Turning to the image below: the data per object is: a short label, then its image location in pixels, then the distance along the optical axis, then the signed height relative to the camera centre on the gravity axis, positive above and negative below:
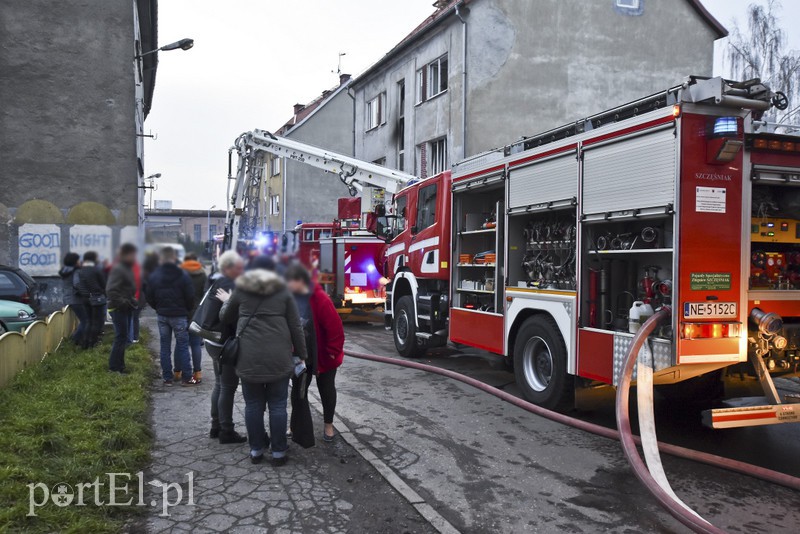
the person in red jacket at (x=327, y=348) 5.20 -0.81
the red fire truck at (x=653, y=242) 5.40 +0.14
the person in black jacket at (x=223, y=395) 4.23 -1.23
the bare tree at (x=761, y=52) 26.22 +8.59
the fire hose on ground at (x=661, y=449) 4.00 -1.60
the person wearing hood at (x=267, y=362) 3.86 -0.77
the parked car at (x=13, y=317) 8.08 -0.90
